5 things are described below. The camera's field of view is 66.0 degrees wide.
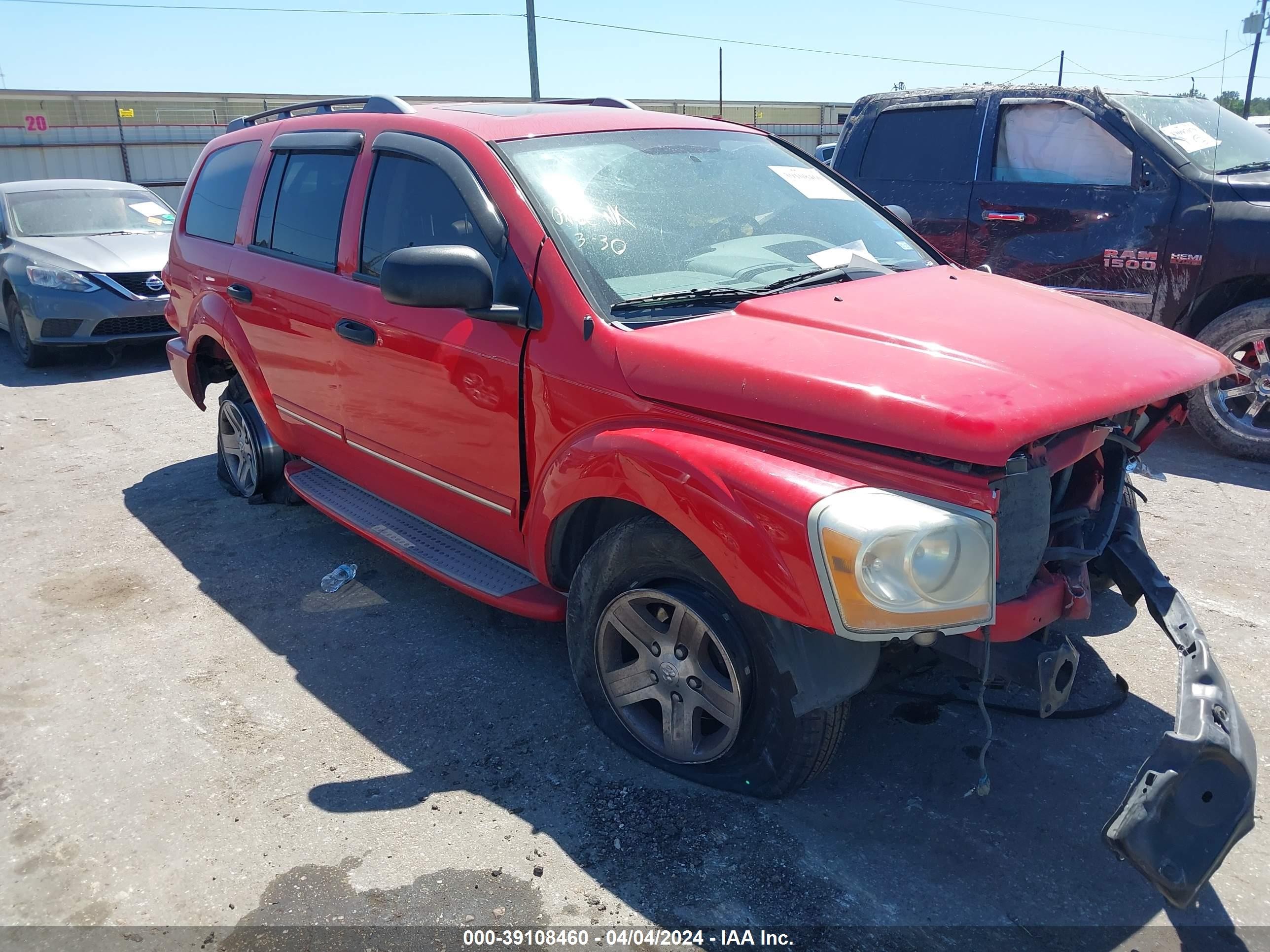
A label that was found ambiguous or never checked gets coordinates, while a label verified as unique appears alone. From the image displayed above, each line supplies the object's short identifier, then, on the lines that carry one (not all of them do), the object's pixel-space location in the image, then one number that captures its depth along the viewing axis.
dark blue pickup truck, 5.70
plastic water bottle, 4.40
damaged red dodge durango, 2.25
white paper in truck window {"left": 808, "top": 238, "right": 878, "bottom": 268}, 3.39
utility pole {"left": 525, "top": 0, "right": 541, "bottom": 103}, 19.72
